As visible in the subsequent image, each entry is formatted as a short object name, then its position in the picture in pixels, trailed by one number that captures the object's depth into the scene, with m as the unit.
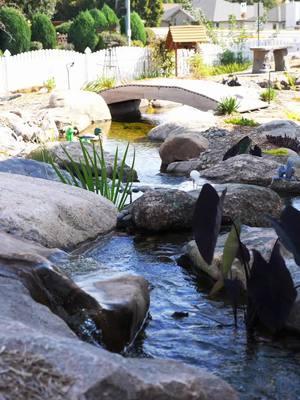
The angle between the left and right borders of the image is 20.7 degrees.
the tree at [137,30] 37.34
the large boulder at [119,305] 4.75
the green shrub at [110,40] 33.97
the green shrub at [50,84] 22.39
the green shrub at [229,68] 28.79
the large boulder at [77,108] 17.56
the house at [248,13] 81.64
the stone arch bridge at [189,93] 18.73
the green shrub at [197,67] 27.25
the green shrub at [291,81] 24.19
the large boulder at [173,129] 15.37
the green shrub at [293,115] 16.86
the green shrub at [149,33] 38.97
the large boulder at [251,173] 10.09
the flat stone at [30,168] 9.41
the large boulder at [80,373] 2.83
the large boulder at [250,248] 5.21
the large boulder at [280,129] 13.74
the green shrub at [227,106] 17.91
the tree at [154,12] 49.66
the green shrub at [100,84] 22.96
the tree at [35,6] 35.25
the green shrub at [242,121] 16.03
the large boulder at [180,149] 12.89
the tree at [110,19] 39.53
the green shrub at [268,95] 20.36
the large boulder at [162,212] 7.79
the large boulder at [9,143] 13.66
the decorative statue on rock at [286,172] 9.80
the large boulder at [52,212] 6.52
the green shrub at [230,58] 30.92
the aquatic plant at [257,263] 4.62
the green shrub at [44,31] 31.00
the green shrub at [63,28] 37.69
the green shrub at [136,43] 34.30
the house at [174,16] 65.73
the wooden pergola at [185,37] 26.62
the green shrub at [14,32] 28.16
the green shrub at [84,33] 33.19
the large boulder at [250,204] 7.94
